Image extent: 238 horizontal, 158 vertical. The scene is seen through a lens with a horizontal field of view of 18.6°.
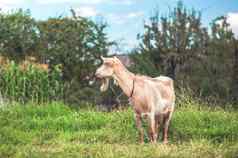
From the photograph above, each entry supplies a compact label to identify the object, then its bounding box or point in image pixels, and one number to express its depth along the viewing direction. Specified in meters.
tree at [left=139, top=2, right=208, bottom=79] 29.12
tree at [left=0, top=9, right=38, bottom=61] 29.48
